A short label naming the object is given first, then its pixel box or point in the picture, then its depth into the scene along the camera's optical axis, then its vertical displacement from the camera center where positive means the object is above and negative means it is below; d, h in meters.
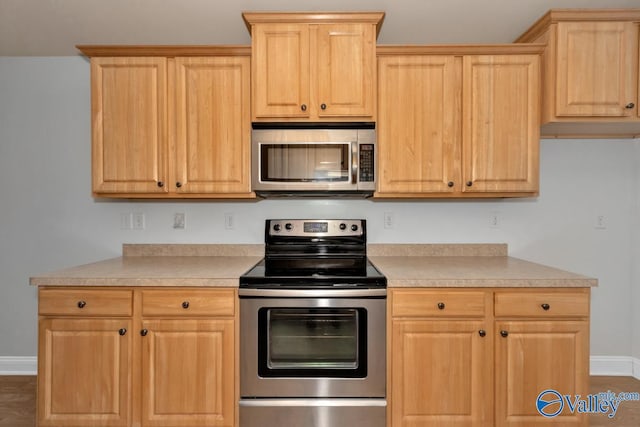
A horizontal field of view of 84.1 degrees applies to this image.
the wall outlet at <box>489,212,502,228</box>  2.62 -0.08
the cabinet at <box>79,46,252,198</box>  2.18 +0.56
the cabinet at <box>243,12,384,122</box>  2.11 +0.83
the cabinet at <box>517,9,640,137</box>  2.04 +0.84
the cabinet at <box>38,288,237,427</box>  1.85 -0.79
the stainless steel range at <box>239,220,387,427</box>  1.84 -0.75
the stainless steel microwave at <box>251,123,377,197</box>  2.15 +0.31
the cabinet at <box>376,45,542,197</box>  2.15 +0.56
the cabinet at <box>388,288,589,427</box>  1.83 -0.76
